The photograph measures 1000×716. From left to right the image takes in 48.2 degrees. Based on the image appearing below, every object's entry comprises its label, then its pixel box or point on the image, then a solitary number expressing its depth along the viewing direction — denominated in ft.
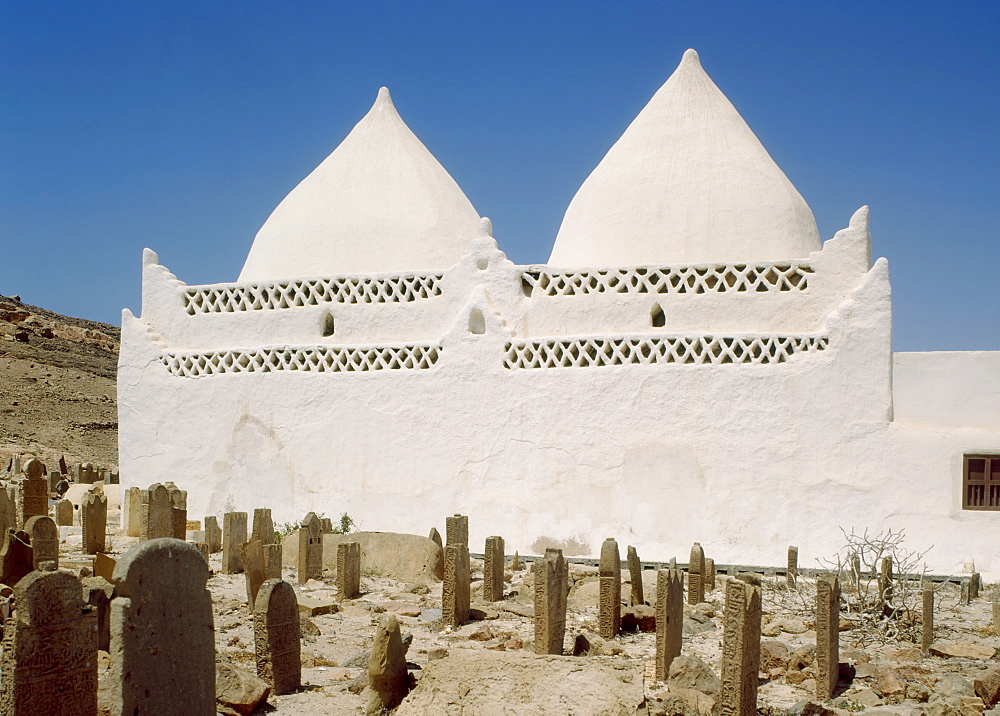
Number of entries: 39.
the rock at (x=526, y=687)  20.13
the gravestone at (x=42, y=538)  30.17
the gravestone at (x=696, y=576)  35.58
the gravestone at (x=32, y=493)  42.86
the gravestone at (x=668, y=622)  26.12
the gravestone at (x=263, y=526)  44.80
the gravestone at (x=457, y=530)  43.04
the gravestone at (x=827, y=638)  25.62
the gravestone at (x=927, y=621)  30.22
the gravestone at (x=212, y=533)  46.52
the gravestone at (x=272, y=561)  34.33
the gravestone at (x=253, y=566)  31.94
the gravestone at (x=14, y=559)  29.55
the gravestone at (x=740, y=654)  22.56
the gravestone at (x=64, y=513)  51.65
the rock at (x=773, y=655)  27.81
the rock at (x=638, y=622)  32.19
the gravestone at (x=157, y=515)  42.52
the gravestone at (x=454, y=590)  31.76
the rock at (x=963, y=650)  29.45
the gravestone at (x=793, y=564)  41.29
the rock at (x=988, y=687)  24.26
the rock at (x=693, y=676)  24.09
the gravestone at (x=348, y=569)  36.29
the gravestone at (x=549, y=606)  27.32
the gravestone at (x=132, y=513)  52.44
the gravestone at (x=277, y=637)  23.47
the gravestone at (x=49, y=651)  17.65
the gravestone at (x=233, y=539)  41.11
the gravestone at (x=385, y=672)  22.12
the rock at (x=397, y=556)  40.86
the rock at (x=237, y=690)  21.58
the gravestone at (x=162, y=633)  17.44
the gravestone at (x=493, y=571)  37.09
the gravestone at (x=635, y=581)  35.22
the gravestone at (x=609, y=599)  30.86
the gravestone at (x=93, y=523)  42.19
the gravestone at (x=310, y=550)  40.06
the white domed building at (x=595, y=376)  47.39
